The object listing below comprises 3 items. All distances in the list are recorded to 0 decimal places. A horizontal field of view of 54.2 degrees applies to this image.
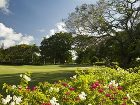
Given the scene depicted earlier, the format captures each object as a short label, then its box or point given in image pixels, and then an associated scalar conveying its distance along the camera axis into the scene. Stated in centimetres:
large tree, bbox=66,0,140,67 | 1233
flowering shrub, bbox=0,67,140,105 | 298
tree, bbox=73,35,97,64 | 1256
